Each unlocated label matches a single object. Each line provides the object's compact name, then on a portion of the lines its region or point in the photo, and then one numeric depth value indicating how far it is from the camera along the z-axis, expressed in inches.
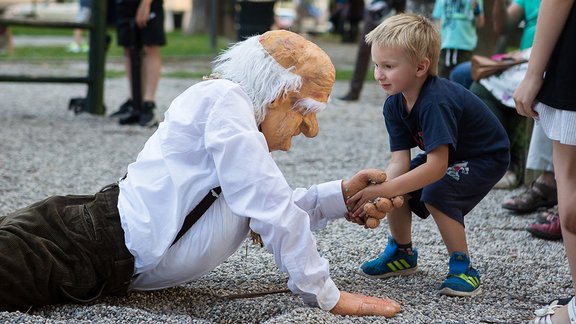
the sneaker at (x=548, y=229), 281.5
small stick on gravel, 209.5
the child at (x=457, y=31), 445.9
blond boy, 200.9
